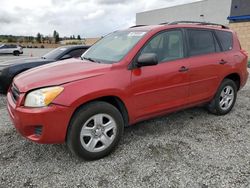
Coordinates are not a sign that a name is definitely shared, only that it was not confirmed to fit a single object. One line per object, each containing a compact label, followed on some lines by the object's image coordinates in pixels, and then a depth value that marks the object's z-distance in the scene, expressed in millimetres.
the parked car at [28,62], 5484
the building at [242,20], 13438
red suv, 2574
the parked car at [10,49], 27094
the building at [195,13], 29033
